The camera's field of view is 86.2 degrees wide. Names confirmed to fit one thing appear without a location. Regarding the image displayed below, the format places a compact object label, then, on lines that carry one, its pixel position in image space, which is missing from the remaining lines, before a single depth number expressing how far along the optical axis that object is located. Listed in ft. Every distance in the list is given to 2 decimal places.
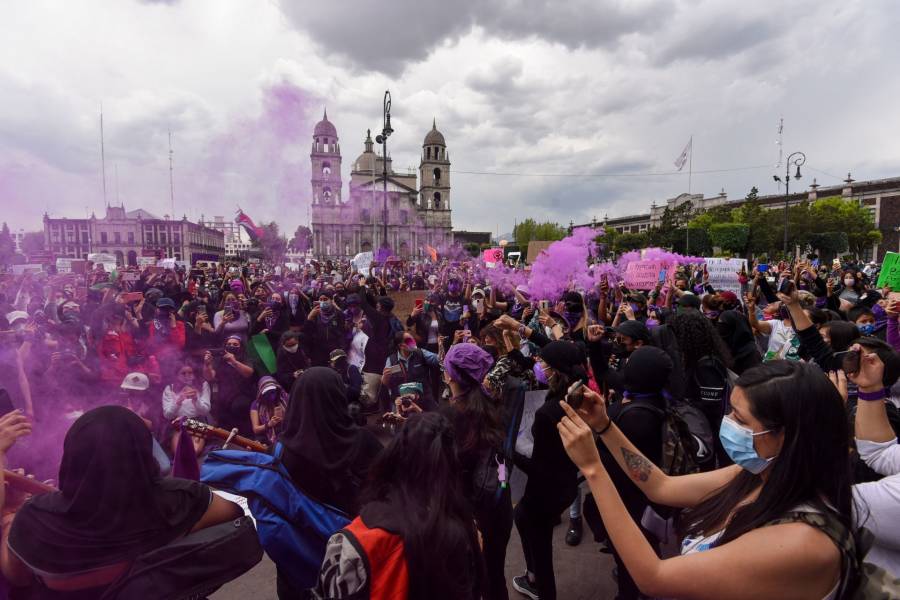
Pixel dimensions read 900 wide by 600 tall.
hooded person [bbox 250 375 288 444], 13.47
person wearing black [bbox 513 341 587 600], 9.36
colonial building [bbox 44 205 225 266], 226.79
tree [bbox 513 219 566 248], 282.15
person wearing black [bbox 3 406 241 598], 5.57
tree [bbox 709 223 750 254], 138.82
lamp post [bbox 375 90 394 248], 51.65
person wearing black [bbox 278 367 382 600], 6.91
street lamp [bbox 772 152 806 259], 71.15
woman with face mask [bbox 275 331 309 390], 17.19
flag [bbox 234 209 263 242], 52.60
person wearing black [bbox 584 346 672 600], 8.65
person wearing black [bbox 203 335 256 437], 15.39
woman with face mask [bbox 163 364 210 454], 14.82
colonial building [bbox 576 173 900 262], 178.67
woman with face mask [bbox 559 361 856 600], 4.09
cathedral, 230.07
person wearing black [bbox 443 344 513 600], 8.48
